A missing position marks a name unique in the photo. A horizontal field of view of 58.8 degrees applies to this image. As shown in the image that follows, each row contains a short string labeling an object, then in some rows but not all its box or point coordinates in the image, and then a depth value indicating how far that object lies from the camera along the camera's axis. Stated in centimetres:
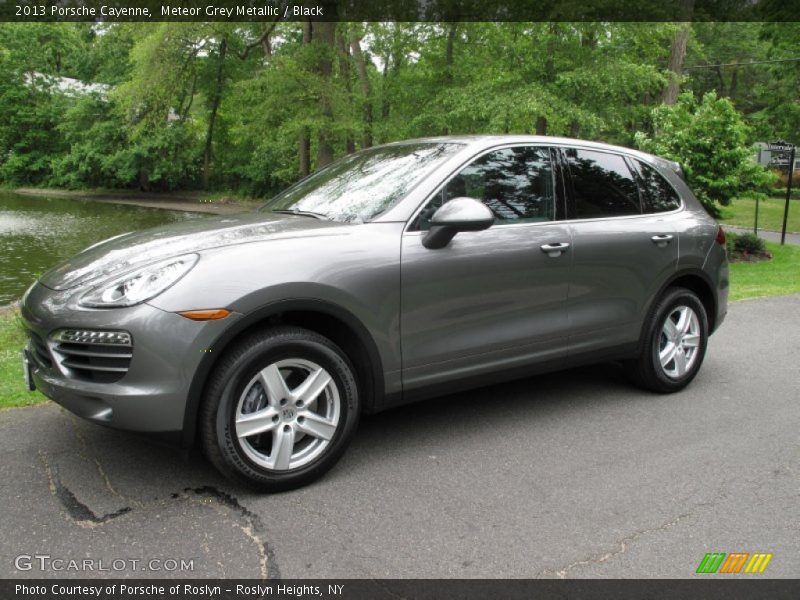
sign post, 1599
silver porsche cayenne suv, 311
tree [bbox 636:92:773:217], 1355
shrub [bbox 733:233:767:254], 1574
